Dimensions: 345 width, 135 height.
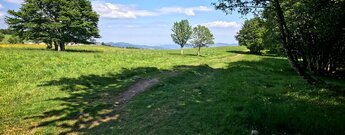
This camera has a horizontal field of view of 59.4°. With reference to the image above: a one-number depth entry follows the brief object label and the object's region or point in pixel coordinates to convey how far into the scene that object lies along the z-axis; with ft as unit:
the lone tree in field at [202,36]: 257.96
